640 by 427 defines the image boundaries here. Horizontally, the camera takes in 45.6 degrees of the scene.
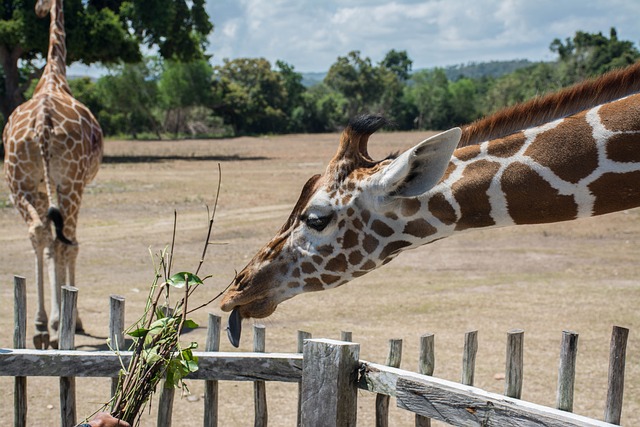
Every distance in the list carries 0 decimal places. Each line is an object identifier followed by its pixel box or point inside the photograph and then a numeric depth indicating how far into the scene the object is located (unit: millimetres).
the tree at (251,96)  60688
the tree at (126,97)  54031
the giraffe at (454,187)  3076
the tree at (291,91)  66312
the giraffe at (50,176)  7066
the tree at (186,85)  58125
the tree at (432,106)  70500
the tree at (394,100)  72438
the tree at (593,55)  50969
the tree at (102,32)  23766
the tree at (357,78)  73562
